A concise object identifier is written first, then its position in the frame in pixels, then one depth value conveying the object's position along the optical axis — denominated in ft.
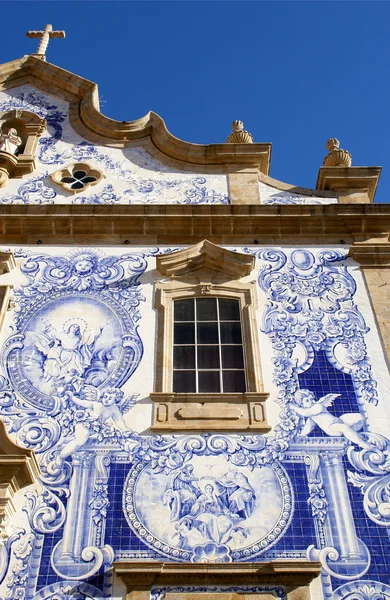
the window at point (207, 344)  24.07
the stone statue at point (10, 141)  35.29
